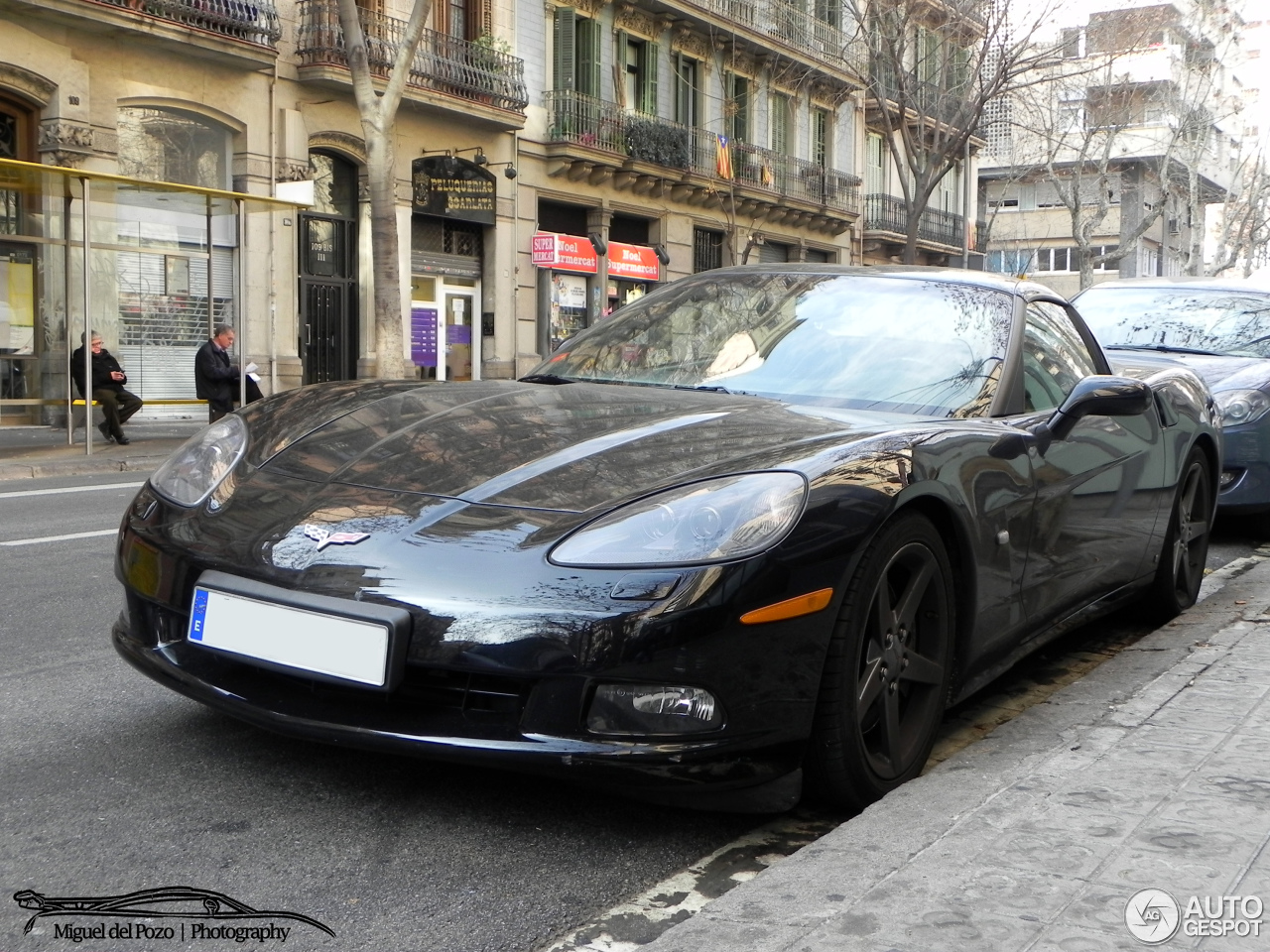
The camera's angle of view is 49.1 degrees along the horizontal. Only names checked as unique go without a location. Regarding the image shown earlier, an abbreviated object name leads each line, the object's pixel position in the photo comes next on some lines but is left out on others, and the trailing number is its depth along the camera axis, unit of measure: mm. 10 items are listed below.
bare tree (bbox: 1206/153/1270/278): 48875
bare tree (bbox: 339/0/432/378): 16500
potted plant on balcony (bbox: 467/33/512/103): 23828
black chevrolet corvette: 2604
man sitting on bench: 15539
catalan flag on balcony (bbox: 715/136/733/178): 30391
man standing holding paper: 16500
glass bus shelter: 14844
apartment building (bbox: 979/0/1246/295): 34500
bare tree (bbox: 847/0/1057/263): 23750
